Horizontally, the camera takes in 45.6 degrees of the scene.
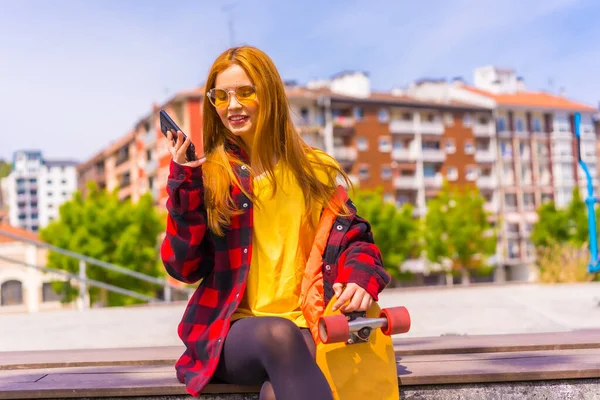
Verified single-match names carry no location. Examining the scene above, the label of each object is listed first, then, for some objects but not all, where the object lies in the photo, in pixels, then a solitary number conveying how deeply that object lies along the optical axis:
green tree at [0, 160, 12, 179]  156.19
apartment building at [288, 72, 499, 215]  55.88
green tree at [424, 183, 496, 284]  50.25
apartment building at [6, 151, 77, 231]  135.00
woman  2.22
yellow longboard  2.15
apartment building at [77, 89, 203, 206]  52.62
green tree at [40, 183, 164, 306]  36.25
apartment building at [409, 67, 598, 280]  61.94
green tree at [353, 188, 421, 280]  47.66
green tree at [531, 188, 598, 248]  50.62
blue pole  8.27
